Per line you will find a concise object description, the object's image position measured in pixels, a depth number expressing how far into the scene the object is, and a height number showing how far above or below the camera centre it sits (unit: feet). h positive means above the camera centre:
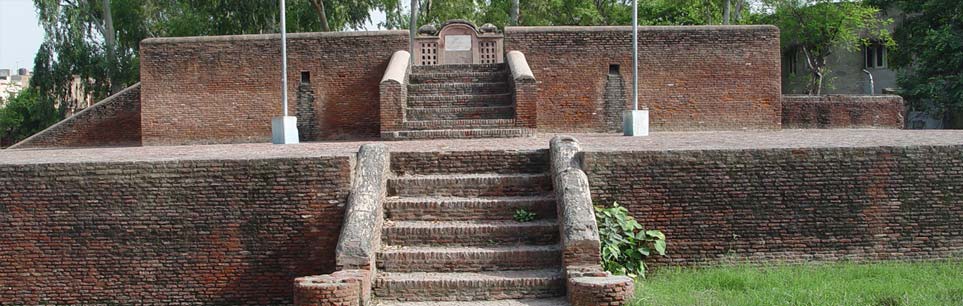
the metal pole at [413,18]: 96.17 +11.22
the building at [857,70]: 108.78 +5.69
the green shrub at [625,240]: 23.43 -3.13
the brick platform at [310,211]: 24.59 -2.40
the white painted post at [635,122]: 42.42 -0.06
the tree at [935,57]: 72.74 +4.83
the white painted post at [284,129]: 42.39 -0.14
